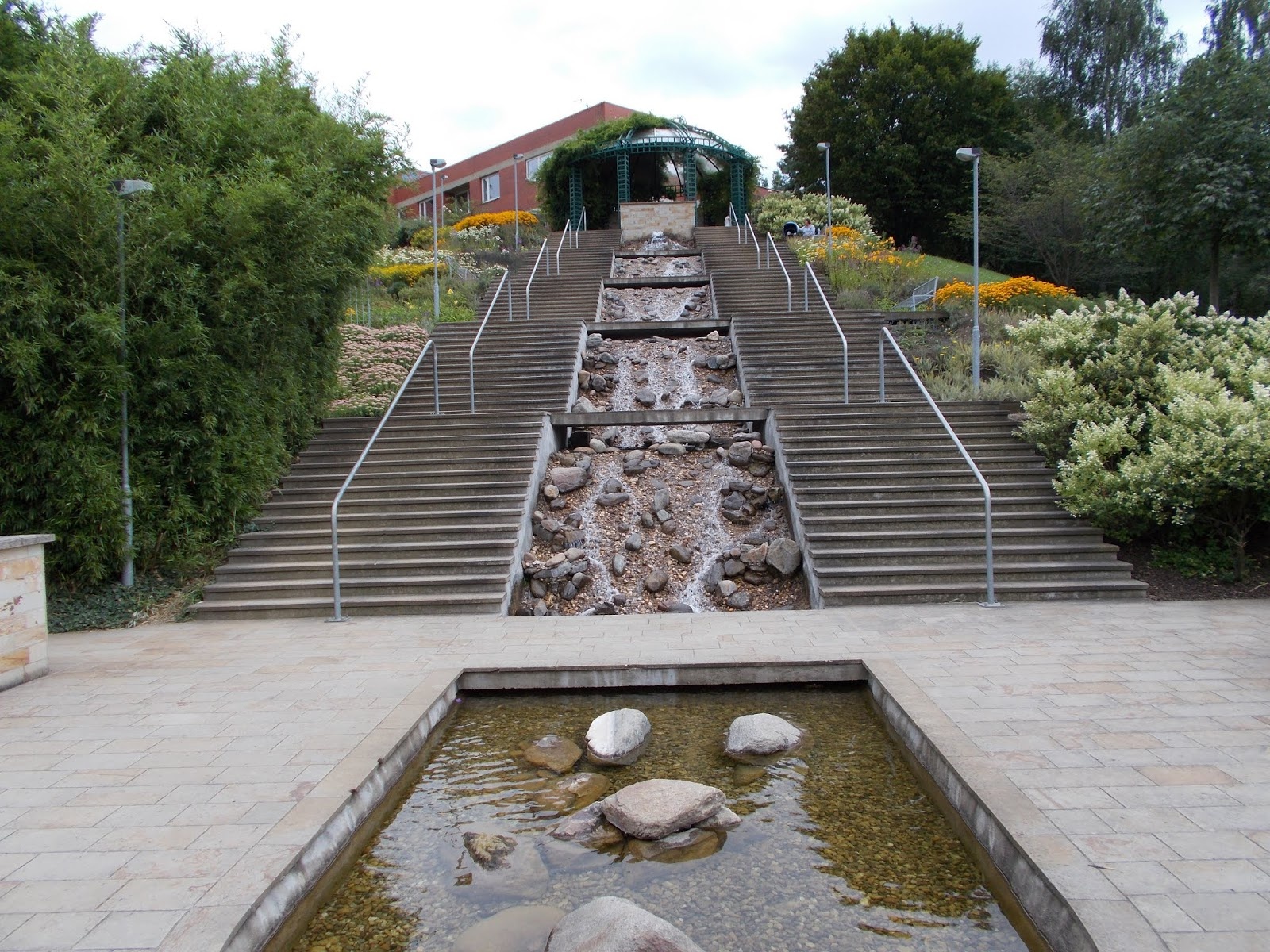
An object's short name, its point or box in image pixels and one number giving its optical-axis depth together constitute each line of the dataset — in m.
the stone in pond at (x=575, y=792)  4.41
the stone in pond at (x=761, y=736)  4.96
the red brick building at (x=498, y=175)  39.16
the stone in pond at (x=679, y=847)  3.84
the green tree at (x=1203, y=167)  15.87
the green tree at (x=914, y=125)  30.16
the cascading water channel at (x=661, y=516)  8.94
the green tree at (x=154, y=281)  7.52
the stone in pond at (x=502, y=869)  3.59
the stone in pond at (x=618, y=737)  4.91
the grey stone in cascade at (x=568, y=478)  10.59
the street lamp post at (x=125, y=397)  7.23
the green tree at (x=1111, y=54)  31.14
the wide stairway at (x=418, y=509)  8.38
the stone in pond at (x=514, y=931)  3.19
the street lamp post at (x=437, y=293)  15.55
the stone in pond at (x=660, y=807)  3.99
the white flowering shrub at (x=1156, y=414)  7.84
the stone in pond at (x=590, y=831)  4.01
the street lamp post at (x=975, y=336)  11.00
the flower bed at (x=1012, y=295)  16.31
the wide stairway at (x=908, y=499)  8.12
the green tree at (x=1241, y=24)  26.30
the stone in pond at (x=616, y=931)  2.89
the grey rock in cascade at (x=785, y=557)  8.84
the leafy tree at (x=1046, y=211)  22.95
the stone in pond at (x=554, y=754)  4.87
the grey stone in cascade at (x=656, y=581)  9.06
